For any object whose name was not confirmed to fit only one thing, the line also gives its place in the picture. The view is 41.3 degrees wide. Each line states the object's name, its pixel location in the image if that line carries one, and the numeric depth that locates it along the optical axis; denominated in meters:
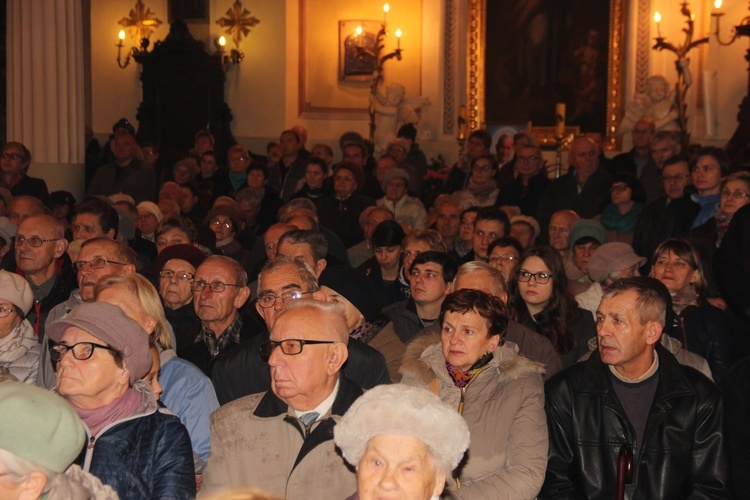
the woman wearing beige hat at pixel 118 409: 3.34
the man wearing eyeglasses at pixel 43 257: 6.02
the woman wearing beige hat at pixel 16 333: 4.71
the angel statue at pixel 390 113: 16.47
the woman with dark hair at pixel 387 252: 7.19
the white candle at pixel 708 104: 14.06
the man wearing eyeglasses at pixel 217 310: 5.16
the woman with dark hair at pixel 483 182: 10.11
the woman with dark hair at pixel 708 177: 7.37
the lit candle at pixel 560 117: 14.50
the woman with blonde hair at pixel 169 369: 4.06
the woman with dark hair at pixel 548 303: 5.54
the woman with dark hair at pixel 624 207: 8.43
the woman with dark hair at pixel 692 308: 5.33
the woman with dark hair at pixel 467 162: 11.82
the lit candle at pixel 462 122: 16.70
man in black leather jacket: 4.11
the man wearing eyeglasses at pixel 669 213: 7.74
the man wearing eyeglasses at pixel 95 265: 5.30
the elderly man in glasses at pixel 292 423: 3.50
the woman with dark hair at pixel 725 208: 6.70
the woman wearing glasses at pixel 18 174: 9.00
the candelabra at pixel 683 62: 14.10
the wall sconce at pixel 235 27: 17.31
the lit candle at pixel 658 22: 14.26
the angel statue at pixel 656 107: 14.47
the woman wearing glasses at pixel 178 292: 5.69
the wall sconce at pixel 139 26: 17.38
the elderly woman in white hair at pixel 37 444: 2.69
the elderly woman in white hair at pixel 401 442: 2.79
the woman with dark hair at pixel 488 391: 3.89
